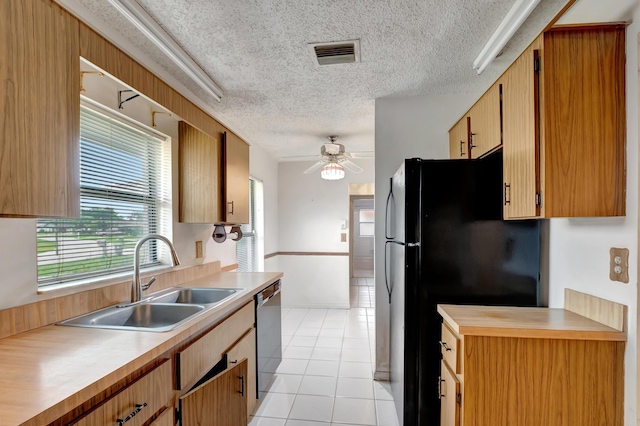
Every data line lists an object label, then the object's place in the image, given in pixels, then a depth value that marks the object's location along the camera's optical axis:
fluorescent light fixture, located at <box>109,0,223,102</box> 1.38
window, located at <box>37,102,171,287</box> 1.52
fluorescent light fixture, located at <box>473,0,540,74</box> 1.42
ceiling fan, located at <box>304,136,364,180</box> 3.59
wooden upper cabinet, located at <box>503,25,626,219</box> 1.22
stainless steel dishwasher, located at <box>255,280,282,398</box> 2.23
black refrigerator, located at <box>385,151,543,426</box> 1.63
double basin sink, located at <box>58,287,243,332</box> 1.44
